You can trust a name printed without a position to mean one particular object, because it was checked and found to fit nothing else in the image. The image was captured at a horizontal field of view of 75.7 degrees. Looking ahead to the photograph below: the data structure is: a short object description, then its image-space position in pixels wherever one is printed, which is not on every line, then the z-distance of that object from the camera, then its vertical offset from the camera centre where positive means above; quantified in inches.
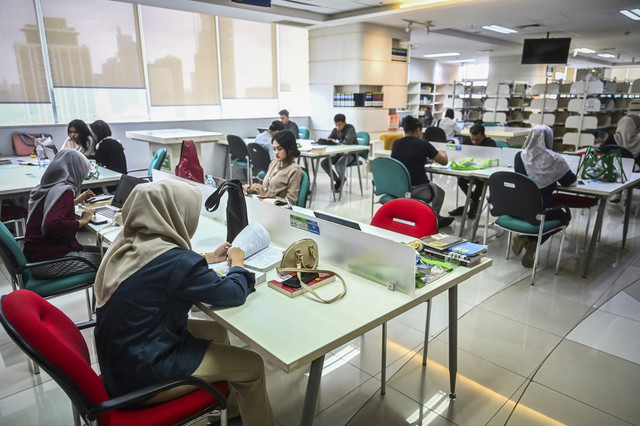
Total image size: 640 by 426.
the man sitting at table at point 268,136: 219.6 -16.5
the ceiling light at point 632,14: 259.9 +58.2
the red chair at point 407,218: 88.8 -24.5
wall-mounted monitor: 314.5 +41.8
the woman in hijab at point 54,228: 92.1 -27.9
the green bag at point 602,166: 147.8 -21.1
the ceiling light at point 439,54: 492.5 +61.4
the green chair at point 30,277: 82.4 -36.9
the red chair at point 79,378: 44.6 -30.5
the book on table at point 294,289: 64.9 -28.4
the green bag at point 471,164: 175.5 -24.9
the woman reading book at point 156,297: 52.0 -24.5
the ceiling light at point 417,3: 243.0 +59.5
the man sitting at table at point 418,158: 165.5 -20.7
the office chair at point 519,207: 128.2 -31.8
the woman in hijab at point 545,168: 136.9 -20.1
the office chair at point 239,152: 240.2 -27.2
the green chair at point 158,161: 155.1 -20.9
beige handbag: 69.1 -25.8
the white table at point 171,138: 211.5 -17.6
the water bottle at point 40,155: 181.9 -22.4
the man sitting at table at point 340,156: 237.8 -29.1
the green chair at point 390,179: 159.0 -28.4
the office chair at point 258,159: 206.8 -26.9
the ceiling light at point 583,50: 438.6 +59.6
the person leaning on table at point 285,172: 131.9 -21.1
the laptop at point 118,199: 112.7 -26.8
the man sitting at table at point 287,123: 274.7 -11.9
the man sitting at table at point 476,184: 200.7 -36.7
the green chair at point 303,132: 304.3 -19.8
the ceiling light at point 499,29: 320.2 +60.0
